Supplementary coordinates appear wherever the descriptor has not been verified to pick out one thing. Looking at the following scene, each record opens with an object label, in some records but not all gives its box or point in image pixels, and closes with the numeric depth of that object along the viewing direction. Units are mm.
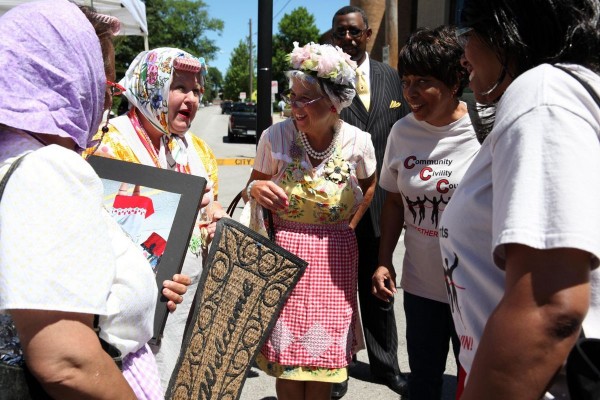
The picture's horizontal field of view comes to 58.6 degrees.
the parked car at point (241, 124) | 23781
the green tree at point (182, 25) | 53750
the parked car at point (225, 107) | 46956
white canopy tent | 7091
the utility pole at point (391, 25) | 9680
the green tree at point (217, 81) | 101919
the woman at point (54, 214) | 985
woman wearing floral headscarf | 2264
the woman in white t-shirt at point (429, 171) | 2518
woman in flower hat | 2684
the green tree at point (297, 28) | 68312
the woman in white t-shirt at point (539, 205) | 876
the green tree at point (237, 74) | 79688
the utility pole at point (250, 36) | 61331
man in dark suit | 3430
